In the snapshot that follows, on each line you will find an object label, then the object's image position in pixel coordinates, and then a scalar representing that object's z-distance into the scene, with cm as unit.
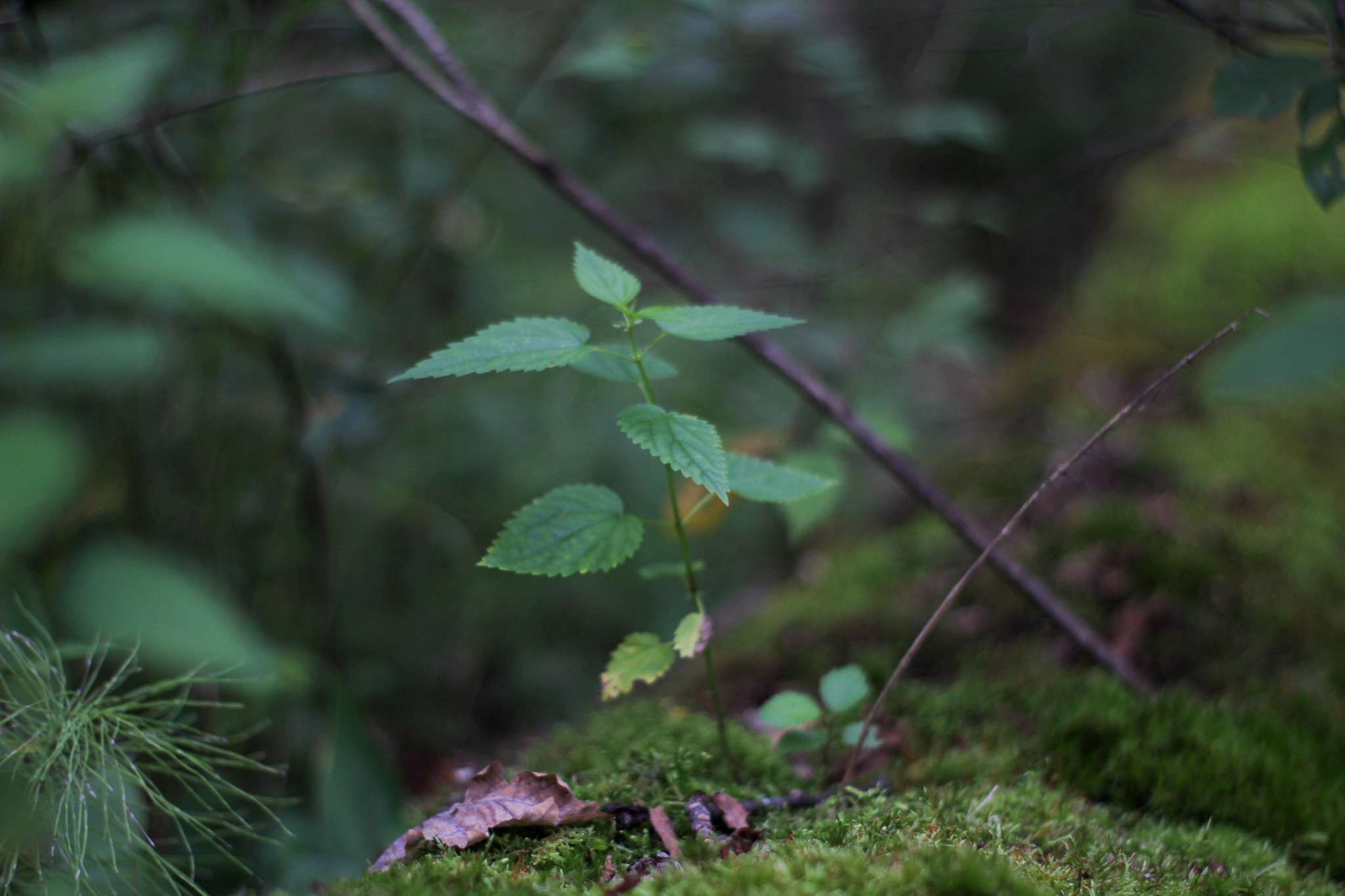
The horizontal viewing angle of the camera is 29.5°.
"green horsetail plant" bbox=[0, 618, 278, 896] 86
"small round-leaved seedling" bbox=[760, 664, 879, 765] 89
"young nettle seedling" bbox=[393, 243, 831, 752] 84
